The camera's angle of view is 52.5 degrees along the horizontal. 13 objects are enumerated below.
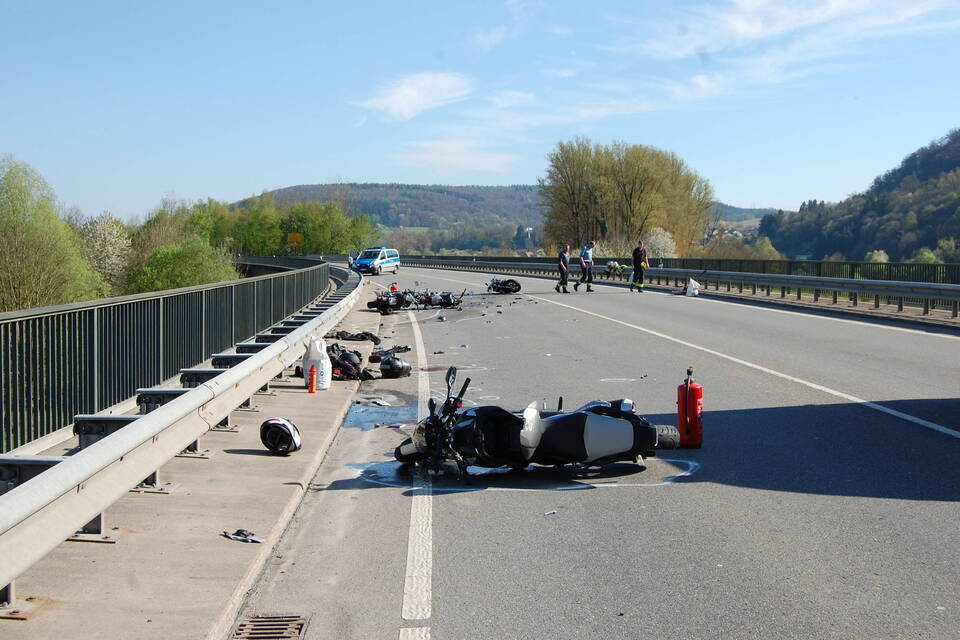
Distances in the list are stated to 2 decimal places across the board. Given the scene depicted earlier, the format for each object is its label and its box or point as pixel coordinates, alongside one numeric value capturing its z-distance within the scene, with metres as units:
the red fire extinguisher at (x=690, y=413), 8.09
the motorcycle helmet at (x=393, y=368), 13.14
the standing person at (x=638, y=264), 35.00
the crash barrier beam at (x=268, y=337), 12.08
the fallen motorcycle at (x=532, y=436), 7.07
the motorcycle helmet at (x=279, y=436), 7.83
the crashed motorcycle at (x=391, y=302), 25.98
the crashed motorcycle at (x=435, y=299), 27.36
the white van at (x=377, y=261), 63.16
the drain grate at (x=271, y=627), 4.28
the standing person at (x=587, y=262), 35.94
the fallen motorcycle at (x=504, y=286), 33.84
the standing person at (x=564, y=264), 34.71
